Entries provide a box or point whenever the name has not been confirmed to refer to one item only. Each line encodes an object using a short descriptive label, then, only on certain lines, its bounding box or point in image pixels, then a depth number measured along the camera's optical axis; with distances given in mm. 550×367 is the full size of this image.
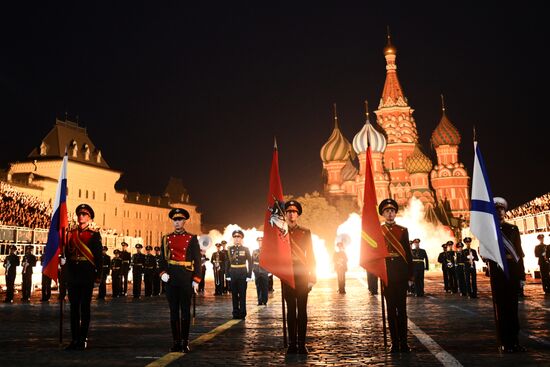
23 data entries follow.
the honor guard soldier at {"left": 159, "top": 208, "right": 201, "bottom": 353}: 8828
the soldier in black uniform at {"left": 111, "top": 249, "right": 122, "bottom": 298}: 24234
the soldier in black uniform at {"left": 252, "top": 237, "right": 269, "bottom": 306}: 18500
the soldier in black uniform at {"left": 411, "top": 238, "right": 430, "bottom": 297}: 21516
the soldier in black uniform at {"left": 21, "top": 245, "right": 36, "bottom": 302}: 22458
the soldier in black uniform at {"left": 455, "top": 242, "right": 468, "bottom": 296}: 21250
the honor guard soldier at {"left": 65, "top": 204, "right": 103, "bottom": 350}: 9211
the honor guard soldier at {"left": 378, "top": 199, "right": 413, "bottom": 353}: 8630
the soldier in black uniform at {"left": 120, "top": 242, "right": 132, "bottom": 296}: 25295
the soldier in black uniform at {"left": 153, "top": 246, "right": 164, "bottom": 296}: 25203
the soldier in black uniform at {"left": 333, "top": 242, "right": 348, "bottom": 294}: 24312
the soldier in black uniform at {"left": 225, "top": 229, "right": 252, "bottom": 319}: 14117
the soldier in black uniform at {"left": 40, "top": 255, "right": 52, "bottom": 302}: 21406
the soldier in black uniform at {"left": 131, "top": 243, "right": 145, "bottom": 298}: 23844
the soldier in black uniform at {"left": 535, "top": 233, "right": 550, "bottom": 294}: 21641
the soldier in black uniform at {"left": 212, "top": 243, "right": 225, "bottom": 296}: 24812
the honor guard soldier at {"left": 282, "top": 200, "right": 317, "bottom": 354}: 8523
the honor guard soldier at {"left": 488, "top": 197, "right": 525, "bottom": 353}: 8391
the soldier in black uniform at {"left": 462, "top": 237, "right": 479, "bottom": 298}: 20312
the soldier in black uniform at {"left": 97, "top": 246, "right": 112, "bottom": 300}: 22075
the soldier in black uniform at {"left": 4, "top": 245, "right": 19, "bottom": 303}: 21234
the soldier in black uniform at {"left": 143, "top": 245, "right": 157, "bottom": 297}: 24547
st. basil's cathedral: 108875
